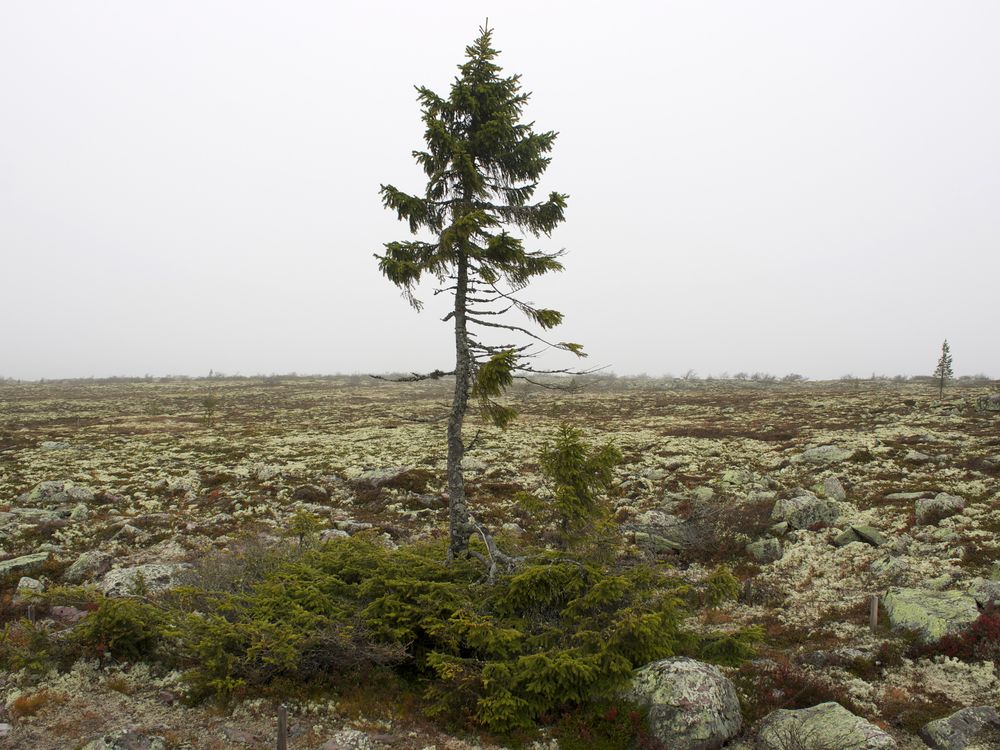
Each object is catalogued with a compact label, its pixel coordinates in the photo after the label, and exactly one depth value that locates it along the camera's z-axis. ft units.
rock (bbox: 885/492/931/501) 50.19
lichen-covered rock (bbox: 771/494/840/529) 47.94
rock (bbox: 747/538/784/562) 43.42
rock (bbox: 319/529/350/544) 49.44
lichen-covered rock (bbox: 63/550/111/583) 40.45
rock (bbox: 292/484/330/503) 63.52
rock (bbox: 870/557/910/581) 37.35
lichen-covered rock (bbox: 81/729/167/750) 20.48
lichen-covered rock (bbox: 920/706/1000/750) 20.65
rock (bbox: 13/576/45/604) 35.05
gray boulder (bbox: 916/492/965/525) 44.73
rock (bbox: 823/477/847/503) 53.78
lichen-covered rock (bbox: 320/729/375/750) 21.67
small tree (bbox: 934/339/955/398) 134.88
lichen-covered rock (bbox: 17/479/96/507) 58.39
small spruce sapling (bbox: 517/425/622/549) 27.37
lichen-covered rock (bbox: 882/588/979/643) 28.37
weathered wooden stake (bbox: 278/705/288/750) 19.34
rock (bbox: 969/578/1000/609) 30.19
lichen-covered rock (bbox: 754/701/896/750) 19.52
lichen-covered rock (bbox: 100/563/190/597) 35.24
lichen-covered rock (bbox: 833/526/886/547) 42.73
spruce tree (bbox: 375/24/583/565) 30.60
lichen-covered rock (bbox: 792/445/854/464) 67.77
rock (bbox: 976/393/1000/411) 97.26
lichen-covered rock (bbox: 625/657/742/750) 21.12
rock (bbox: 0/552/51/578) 39.86
